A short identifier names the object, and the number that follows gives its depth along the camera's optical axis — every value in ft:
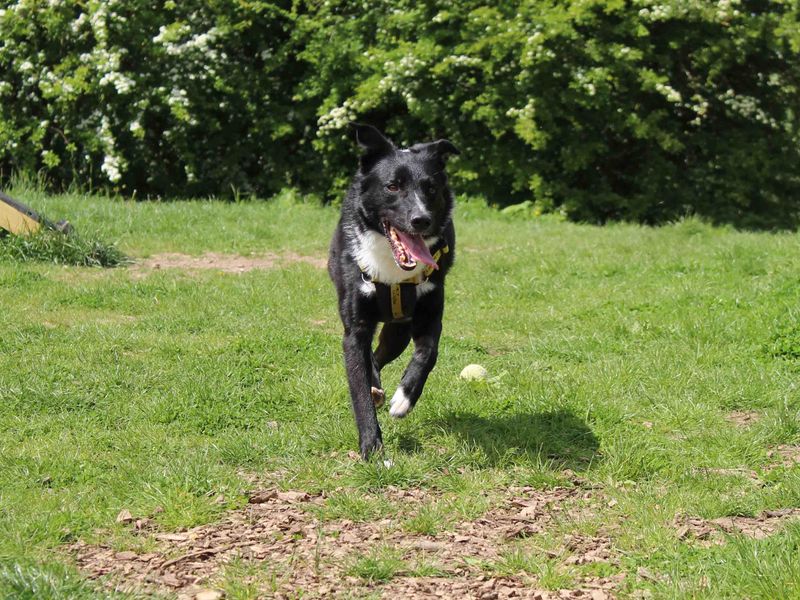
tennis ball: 19.93
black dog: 15.81
